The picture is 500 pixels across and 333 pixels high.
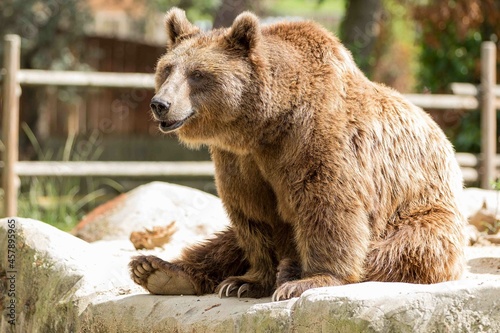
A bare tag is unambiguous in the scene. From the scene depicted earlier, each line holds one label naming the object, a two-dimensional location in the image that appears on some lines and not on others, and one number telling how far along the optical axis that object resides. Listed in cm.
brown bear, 763
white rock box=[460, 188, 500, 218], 1278
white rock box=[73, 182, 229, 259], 1327
